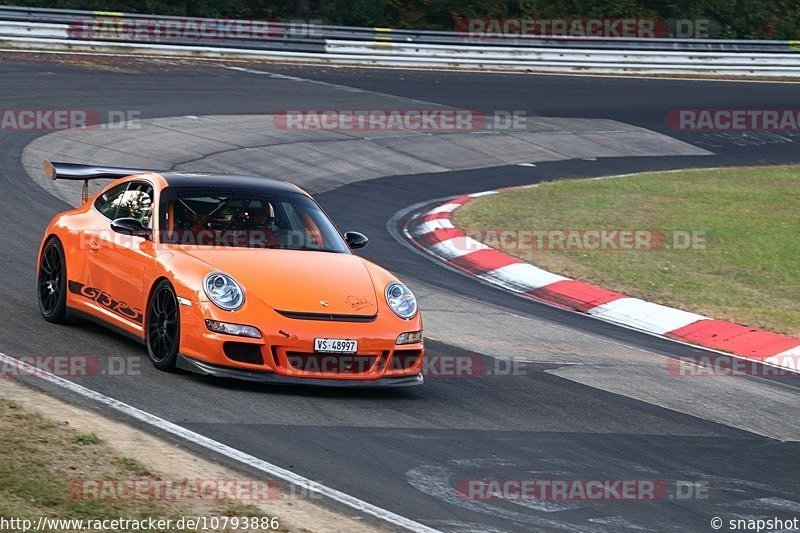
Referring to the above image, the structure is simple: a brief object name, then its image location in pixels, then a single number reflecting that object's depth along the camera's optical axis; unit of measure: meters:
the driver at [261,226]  17.81
